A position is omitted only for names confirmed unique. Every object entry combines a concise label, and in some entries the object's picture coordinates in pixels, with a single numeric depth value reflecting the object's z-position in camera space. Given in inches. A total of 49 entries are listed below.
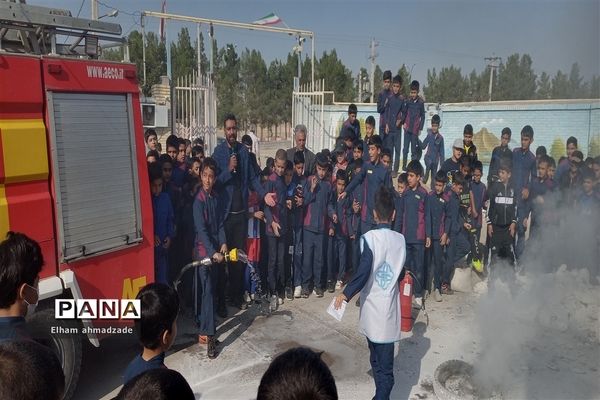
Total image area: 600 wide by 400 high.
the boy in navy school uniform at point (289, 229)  271.4
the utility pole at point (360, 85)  1317.2
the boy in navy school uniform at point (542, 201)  284.0
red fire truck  145.5
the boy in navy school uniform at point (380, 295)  160.4
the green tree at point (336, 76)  1409.9
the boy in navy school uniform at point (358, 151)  311.1
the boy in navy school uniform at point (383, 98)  419.2
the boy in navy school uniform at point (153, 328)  99.4
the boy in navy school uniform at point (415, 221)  263.5
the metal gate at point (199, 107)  469.7
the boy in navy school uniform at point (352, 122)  381.1
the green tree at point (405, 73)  1502.2
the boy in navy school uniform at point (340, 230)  286.4
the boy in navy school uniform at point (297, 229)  277.0
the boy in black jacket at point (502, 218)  274.4
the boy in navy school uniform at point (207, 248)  206.4
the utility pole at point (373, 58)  1419.8
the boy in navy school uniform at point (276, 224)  262.7
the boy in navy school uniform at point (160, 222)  208.7
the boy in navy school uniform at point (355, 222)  287.7
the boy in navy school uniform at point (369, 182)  282.7
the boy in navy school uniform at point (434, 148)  424.5
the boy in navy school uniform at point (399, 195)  267.1
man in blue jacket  247.6
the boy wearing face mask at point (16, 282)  93.1
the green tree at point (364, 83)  1367.6
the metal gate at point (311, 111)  574.6
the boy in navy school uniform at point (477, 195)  293.3
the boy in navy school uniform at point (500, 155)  302.5
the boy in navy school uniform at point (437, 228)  267.4
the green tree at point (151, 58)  1058.1
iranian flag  775.1
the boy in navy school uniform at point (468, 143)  347.3
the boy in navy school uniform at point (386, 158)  292.0
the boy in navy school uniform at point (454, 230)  277.6
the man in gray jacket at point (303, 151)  312.5
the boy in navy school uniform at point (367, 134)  314.0
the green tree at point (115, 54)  944.9
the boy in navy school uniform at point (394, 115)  416.8
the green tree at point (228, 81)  1278.3
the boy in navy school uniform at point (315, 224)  275.4
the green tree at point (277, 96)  1344.7
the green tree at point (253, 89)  1330.0
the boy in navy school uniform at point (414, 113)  421.1
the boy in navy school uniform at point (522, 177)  285.6
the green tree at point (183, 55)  1263.5
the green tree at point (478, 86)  1492.1
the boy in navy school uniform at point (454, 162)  311.2
